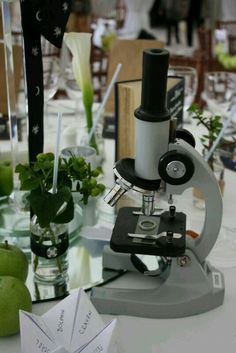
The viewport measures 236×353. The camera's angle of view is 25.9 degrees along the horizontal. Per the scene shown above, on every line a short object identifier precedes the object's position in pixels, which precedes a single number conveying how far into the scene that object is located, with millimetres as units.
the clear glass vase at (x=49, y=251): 876
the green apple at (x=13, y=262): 812
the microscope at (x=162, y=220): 728
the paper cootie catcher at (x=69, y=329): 667
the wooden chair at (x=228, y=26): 4203
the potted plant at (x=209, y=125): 1085
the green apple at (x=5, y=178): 1136
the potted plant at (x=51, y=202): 803
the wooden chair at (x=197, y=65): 2414
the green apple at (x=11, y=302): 744
